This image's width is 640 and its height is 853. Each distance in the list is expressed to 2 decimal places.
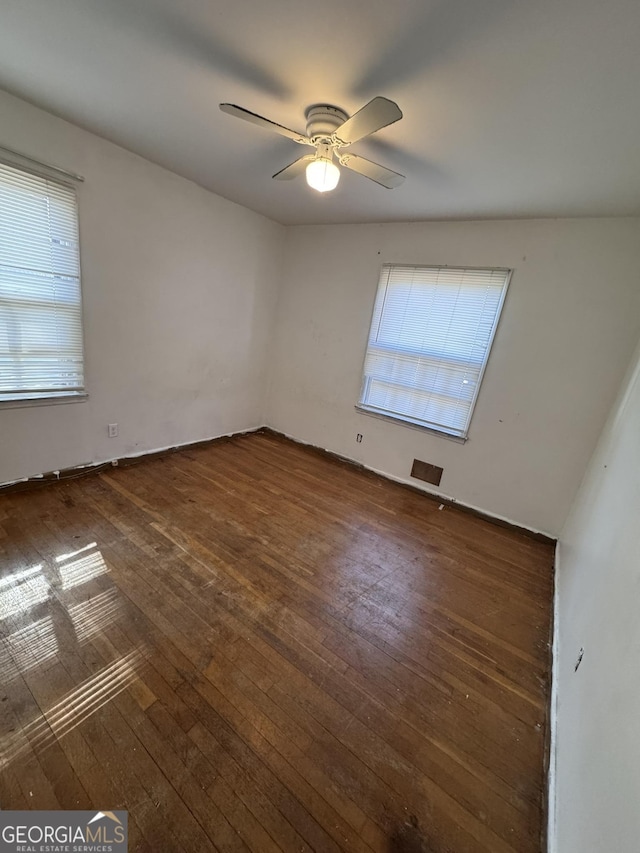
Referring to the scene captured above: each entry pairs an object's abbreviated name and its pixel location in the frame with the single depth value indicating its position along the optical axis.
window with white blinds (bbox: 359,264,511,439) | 2.82
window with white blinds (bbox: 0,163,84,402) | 2.05
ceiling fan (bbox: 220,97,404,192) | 1.26
